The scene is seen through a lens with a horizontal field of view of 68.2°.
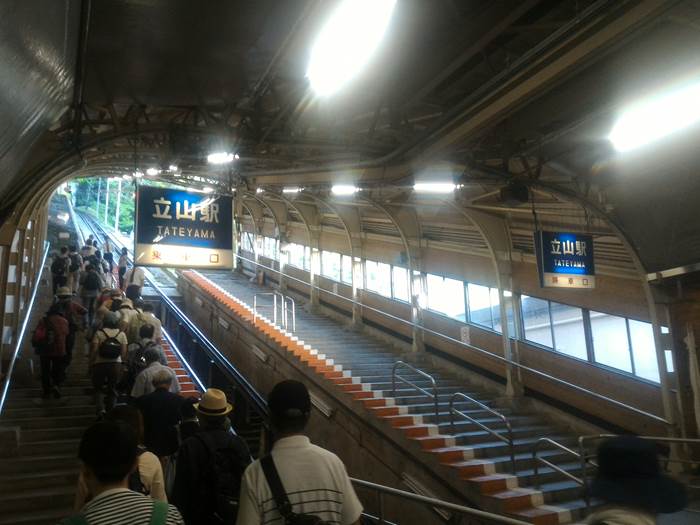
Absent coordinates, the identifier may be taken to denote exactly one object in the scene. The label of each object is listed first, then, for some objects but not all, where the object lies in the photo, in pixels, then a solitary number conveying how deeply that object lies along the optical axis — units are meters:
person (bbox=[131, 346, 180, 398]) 5.92
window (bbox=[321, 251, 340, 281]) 19.16
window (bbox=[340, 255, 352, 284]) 18.45
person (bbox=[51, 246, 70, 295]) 11.98
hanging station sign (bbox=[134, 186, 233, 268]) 7.46
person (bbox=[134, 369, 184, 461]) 4.75
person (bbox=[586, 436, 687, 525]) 1.86
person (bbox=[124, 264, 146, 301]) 13.62
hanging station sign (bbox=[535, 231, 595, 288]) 8.61
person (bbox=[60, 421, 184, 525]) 1.76
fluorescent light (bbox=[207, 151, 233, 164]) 7.73
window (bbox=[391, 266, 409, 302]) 15.83
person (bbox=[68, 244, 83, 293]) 12.93
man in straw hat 2.62
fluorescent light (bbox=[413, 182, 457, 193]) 8.57
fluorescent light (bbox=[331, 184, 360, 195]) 10.17
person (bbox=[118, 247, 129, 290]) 16.38
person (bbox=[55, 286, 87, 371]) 8.22
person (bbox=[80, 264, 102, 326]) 11.55
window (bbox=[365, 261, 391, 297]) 16.53
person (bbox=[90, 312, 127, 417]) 6.91
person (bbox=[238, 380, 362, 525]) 2.00
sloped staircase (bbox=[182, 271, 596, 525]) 7.24
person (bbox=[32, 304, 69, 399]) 7.57
